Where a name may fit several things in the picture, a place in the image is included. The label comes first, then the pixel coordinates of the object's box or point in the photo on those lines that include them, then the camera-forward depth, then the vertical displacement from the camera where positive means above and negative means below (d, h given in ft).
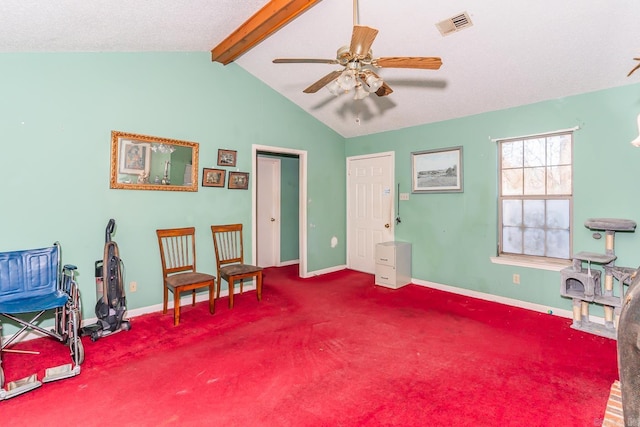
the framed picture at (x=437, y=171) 14.33 +1.83
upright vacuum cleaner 9.75 -2.78
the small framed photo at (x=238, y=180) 13.92 +1.29
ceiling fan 6.74 +3.31
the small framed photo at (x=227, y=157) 13.50 +2.22
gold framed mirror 11.05 +1.72
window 11.71 +0.56
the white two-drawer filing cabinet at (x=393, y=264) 15.15 -2.61
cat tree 9.73 -2.22
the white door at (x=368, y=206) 17.04 +0.21
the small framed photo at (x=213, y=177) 13.15 +1.36
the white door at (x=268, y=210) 19.44 -0.01
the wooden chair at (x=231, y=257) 12.53 -2.02
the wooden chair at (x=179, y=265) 10.87 -2.13
